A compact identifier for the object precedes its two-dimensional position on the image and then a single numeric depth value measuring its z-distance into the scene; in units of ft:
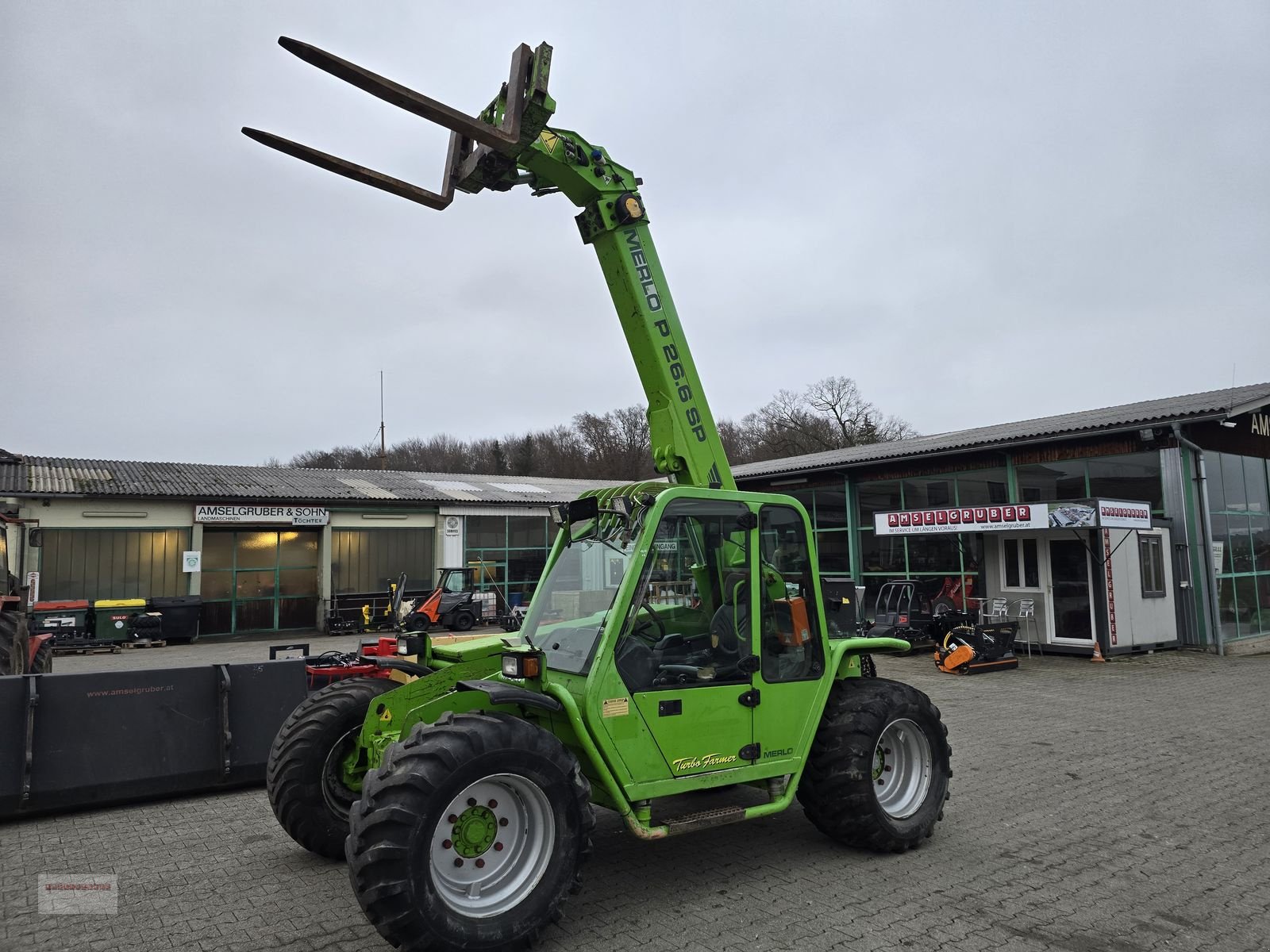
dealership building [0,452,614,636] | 68.13
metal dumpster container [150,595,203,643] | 68.03
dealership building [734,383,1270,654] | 49.47
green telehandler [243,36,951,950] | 12.25
